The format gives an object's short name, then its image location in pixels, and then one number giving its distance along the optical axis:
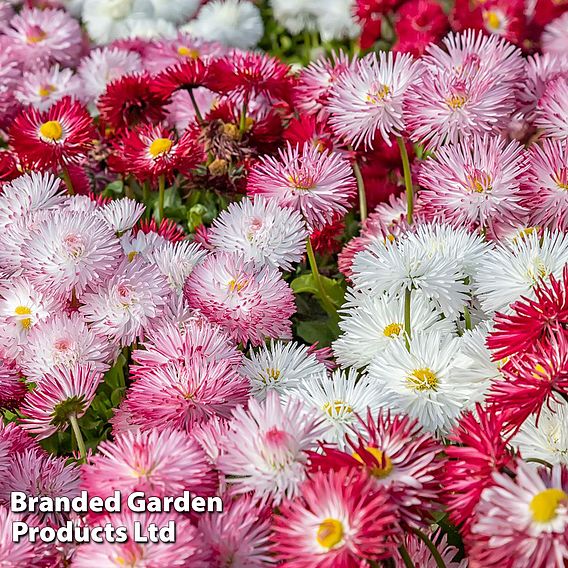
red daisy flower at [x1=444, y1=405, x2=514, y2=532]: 0.52
